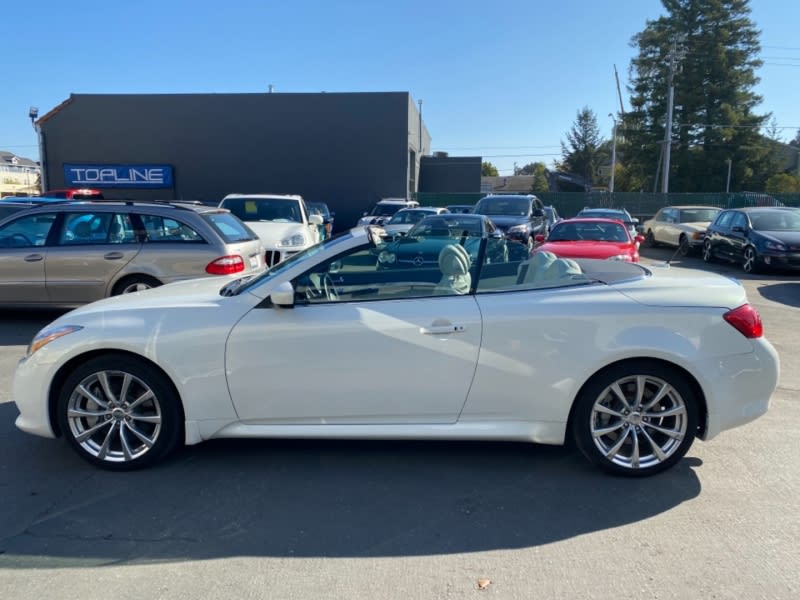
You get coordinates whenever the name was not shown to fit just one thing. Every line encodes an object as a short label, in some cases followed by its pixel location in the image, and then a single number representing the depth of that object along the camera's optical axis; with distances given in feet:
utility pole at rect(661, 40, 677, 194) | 109.81
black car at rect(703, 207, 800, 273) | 44.06
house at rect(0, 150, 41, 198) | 249.41
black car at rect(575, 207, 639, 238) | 58.32
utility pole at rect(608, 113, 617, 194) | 145.42
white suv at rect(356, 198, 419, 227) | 67.05
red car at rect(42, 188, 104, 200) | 70.80
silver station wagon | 24.77
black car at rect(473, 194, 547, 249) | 47.91
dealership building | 91.04
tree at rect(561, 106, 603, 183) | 240.53
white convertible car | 11.62
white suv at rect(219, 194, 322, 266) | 36.01
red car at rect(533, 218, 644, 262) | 31.22
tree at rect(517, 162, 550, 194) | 259.60
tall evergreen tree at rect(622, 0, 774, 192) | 144.77
